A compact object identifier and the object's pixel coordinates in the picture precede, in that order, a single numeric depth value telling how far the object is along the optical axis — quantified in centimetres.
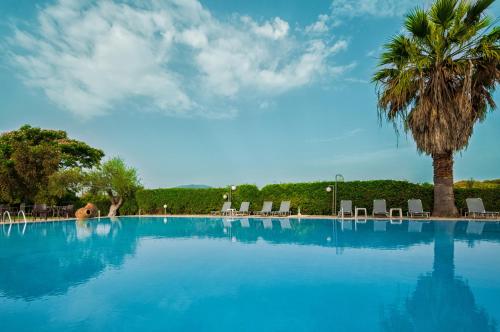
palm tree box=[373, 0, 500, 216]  1294
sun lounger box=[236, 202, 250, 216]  1893
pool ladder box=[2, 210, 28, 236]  1182
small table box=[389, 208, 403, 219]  1510
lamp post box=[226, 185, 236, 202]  1949
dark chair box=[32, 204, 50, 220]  1692
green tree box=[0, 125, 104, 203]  1975
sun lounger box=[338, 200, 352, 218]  1572
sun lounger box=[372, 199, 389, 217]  1530
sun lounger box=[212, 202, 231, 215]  1868
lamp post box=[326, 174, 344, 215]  1689
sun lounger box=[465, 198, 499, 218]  1423
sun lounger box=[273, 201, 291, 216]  1766
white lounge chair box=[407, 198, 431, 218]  1480
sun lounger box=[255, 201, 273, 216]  1816
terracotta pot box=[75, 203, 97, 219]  1867
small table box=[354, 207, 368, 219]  1540
